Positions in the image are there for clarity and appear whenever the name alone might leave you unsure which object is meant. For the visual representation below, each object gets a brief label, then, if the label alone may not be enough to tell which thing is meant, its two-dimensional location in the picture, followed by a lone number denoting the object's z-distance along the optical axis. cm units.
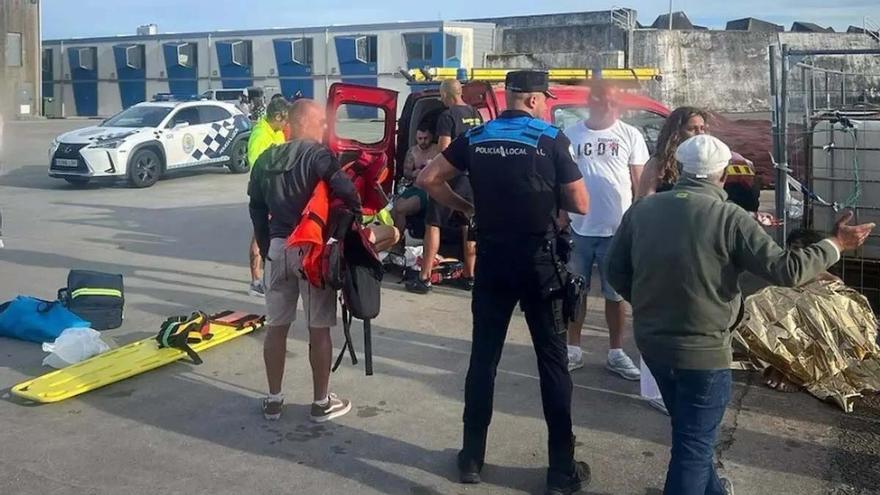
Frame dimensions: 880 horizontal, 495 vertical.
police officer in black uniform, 411
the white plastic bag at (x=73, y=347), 602
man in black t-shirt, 780
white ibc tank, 658
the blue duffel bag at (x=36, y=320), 659
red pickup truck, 814
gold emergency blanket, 546
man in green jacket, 335
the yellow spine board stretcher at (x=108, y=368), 545
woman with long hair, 509
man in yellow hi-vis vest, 770
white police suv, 1619
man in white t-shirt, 568
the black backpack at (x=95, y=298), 698
